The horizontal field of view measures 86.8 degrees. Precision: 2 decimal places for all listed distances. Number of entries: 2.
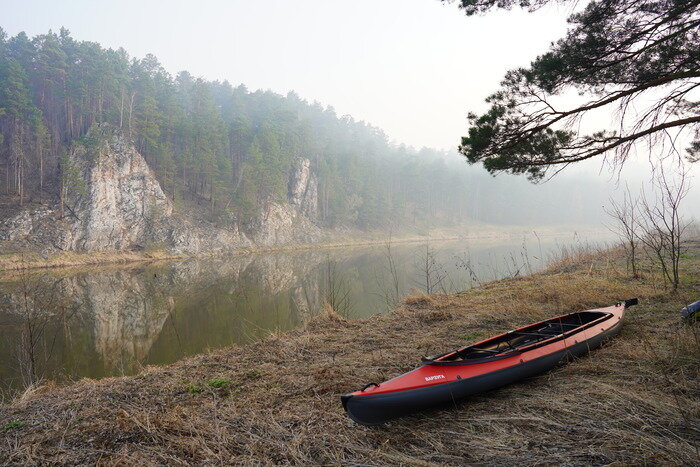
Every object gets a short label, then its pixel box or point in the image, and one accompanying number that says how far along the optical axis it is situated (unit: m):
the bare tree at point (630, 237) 7.38
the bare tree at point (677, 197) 5.86
